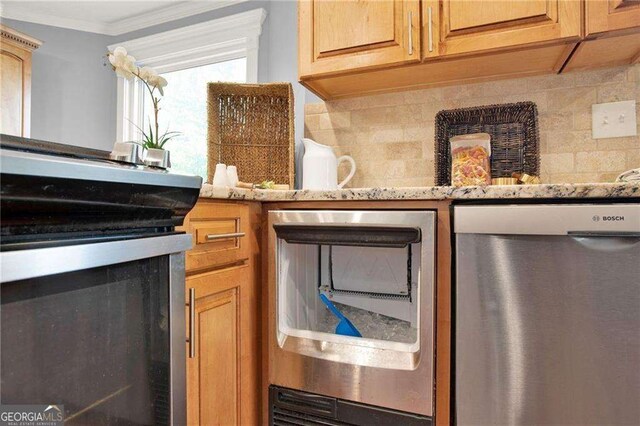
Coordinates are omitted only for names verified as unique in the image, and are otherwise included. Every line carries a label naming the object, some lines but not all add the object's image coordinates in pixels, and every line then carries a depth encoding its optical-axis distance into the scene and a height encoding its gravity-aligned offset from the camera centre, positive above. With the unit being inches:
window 86.4 +38.6
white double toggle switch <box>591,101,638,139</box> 53.0 +14.6
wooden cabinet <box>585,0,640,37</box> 42.7 +24.9
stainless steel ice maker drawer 39.4 -15.0
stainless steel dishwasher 32.5 -10.1
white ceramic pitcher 59.9 +8.3
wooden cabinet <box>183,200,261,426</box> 36.6 -13.4
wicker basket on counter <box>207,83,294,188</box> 66.8 +16.9
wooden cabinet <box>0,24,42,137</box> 84.0 +33.8
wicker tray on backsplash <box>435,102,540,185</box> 56.7 +13.8
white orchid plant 46.8 +20.1
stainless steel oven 18.6 -4.6
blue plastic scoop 50.4 -16.7
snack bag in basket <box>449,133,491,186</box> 54.2 +8.7
